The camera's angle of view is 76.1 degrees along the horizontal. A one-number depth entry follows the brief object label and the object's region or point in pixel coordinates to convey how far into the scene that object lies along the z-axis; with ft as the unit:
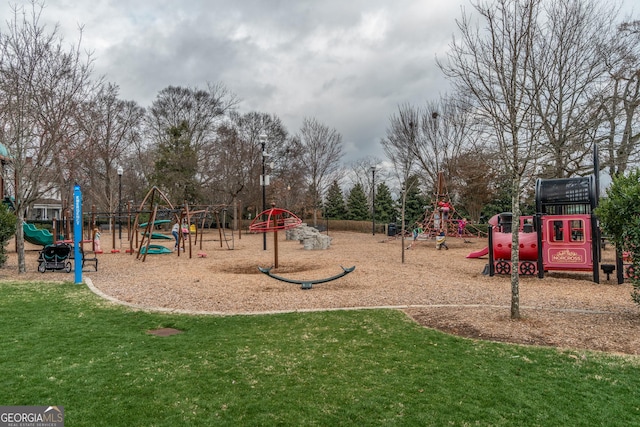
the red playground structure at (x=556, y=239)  32.73
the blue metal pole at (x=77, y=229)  31.76
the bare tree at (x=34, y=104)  37.06
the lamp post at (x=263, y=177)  61.34
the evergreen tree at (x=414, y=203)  122.52
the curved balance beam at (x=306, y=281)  29.78
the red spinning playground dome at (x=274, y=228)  38.09
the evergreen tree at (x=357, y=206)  147.23
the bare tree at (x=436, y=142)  90.38
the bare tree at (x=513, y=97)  19.45
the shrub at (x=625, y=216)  18.85
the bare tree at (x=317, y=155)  127.03
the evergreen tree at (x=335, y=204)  148.44
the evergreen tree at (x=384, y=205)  140.05
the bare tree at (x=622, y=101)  47.52
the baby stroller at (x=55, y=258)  38.82
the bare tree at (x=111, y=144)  106.22
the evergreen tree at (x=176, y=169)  118.42
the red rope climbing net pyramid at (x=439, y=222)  68.54
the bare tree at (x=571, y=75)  42.88
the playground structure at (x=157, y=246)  49.39
